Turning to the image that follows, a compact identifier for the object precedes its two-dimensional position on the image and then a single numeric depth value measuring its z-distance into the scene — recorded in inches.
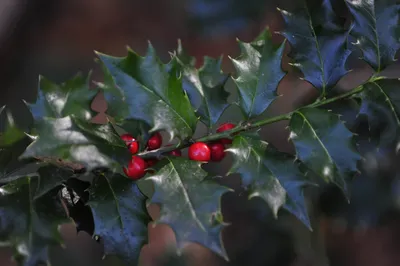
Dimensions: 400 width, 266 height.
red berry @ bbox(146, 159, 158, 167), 16.4
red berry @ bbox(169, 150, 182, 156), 16.5
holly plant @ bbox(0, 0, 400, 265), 15.0
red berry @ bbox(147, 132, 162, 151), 16.5
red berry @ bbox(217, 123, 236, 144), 16.5
